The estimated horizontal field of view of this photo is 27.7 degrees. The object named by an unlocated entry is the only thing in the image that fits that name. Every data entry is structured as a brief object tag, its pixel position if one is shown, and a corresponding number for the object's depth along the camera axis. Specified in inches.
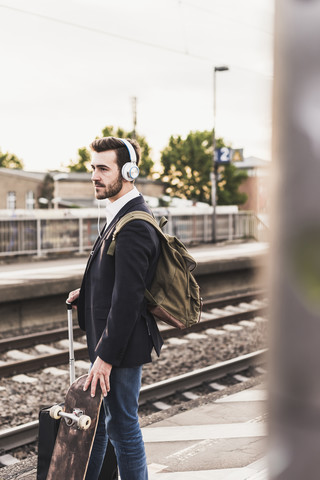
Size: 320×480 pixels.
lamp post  1048.8
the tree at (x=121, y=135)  3390.7
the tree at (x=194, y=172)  3184.1
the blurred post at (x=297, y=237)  32.4
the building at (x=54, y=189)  2364.7
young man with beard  111.3
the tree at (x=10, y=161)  4325.8
